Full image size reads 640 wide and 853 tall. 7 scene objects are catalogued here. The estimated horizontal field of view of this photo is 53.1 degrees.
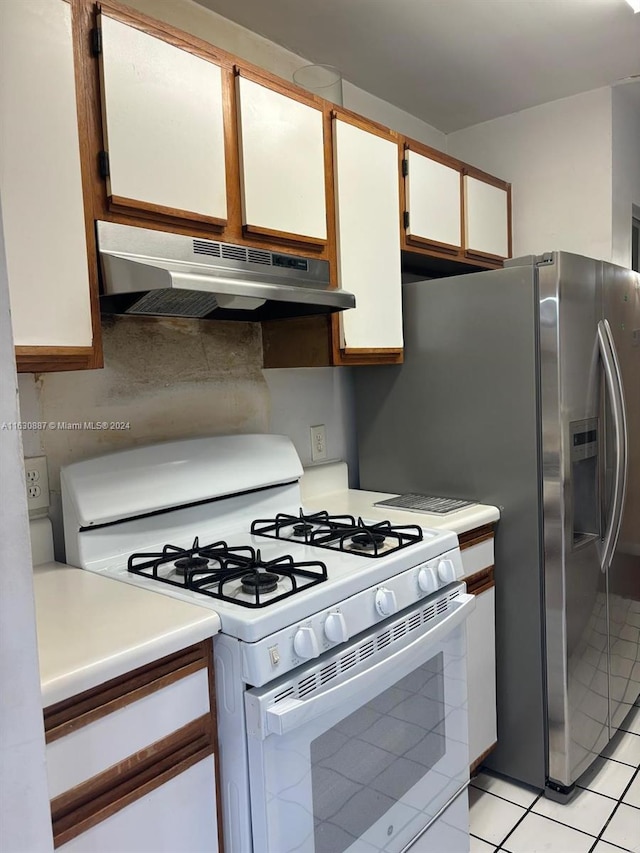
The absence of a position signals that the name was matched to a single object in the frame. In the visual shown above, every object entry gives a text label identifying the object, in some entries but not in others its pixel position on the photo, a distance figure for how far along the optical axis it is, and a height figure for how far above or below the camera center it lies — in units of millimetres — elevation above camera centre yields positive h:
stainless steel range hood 1367 +230
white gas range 1214 -552
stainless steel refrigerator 1951 -311
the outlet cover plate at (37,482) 1576 -243
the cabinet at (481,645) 1958 -872
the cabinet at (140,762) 1005 -648
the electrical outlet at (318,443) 2396 -265
